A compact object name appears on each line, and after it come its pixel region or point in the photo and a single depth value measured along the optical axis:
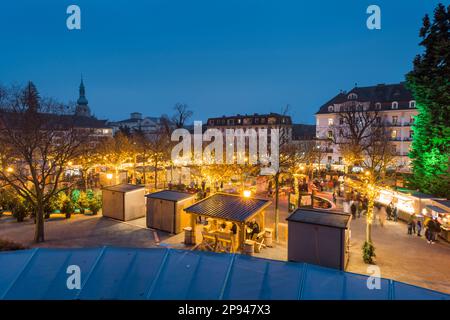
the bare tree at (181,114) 42.22
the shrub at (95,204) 20.55
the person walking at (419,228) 17.09
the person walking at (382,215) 19.29
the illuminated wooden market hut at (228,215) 13.67
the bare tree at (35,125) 15.16
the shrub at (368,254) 12.70
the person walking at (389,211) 20.41
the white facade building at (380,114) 47.88
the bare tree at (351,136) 34.78
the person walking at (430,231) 15.70
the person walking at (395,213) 20.02
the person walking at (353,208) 20.00
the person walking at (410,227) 17.23
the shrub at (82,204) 20.98
